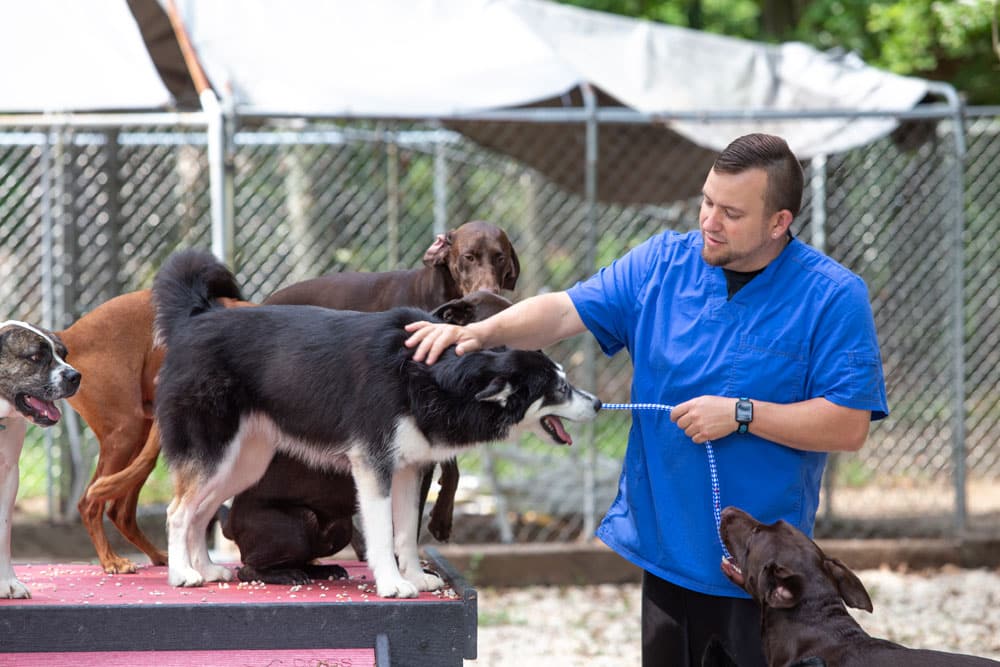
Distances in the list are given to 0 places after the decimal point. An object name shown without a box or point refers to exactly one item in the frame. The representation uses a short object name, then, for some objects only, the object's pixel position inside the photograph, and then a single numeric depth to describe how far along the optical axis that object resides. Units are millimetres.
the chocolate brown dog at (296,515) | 7672
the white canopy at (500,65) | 14672
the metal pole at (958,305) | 16266
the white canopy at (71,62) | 13211
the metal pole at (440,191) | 17109
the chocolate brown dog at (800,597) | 6309
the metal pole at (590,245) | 15711
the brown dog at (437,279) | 8539
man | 6594
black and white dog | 6699
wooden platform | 6543
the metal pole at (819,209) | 17219
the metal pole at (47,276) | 16578
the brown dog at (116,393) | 8156
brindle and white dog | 6805
